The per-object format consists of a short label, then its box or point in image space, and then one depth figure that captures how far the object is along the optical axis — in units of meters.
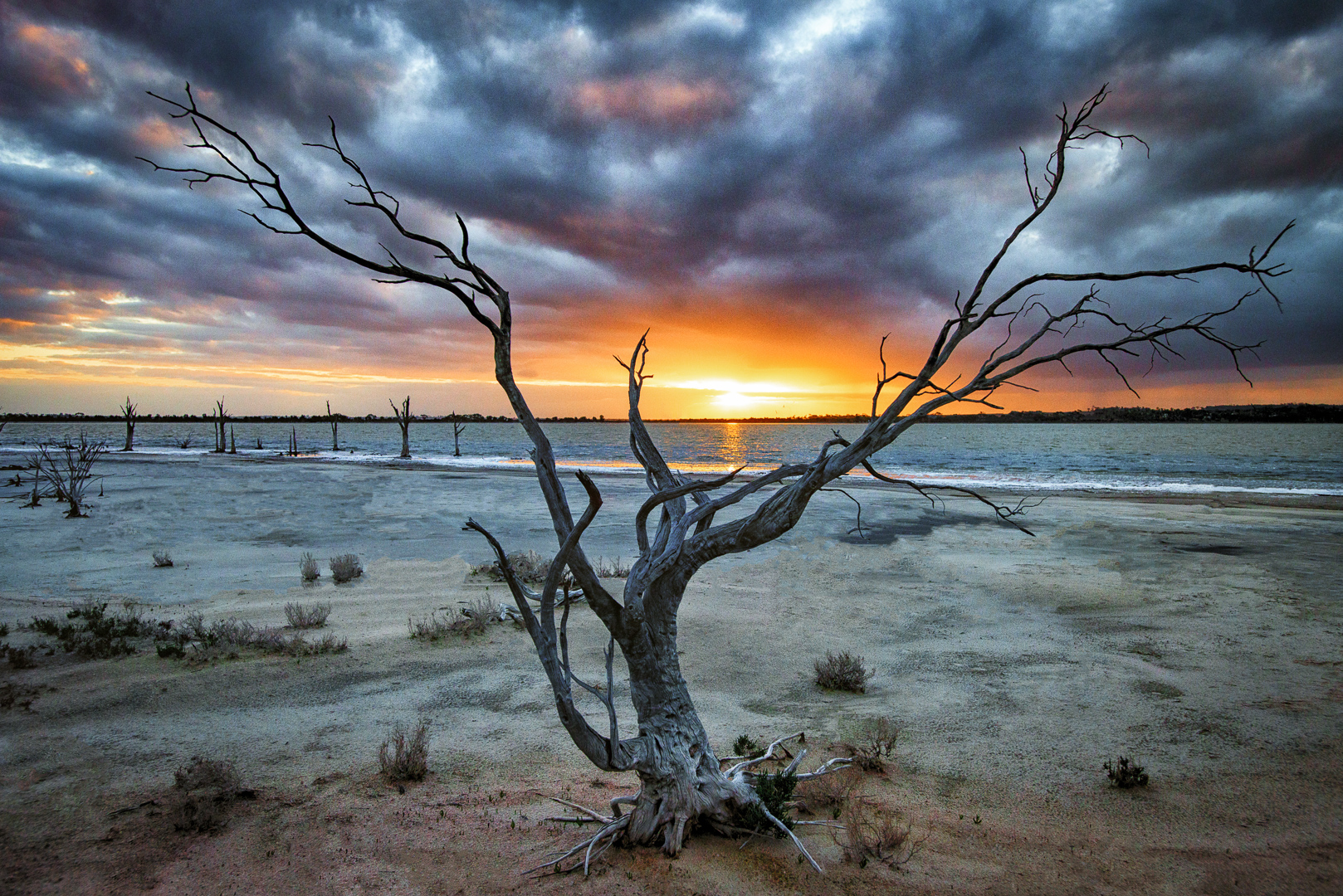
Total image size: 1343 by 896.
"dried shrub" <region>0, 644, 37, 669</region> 6.62
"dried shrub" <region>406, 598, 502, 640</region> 8.41
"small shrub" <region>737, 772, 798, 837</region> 3.78
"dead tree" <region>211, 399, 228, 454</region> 63.53
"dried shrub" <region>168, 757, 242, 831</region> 3.98
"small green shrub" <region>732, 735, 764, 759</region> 4.75
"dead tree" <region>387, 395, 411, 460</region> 55.72
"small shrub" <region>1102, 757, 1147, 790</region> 4.59
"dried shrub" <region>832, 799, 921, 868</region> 3.68
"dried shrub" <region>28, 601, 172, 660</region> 7.10
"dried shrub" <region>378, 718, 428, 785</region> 4.76
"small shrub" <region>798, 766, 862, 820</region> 4.27
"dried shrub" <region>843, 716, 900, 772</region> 4.93
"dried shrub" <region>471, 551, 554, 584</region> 11.33
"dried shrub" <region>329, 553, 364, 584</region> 11.22
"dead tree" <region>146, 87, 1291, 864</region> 2.92
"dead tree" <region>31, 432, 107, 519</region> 17.47
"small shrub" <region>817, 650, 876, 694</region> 6.82
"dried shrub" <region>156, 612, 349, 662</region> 7.29
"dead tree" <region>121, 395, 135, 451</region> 59.50
